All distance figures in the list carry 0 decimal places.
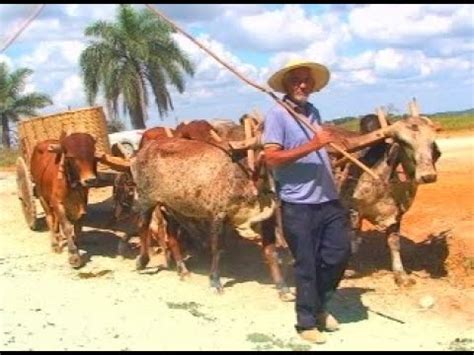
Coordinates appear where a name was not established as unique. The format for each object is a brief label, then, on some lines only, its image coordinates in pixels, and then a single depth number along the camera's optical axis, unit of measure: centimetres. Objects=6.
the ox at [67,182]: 1106
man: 698
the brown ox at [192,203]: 927
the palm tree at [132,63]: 3341
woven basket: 1280
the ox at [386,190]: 895
